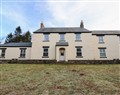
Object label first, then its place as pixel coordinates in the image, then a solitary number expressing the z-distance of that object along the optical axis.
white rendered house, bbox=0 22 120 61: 15.23
